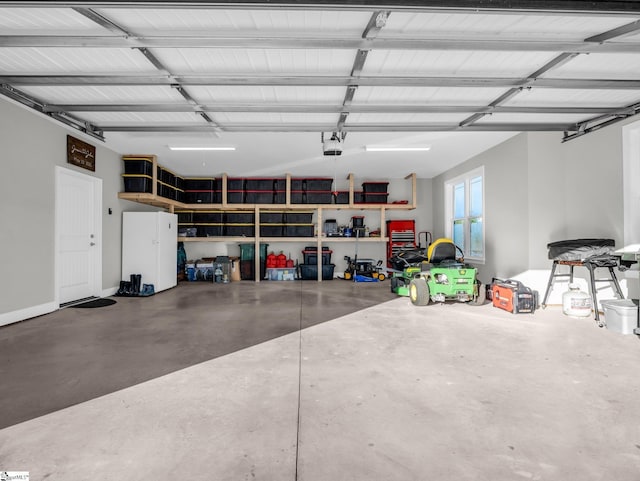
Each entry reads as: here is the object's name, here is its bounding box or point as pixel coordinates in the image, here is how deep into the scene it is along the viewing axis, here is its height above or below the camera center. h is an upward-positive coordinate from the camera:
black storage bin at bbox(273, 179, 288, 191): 8.34 +1.48
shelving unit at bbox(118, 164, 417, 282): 8.20 +0.86
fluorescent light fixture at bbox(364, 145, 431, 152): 6.05 +1.76
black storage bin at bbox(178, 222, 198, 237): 8.31 +0.31
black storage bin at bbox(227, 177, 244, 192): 8.36 +1.49
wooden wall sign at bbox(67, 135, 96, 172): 5.08 +1.45
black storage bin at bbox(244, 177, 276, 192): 8.32 +1.48
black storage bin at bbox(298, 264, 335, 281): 8.60 -0.78
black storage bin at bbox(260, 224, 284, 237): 8.49 +0.30
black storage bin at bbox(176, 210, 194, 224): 8.52 +0.65
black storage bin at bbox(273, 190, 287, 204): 8.34 +1.15
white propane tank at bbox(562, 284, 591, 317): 4.32 -0.83
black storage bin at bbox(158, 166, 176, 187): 7.08 +1.48
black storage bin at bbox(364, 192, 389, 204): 8.55 +1.14
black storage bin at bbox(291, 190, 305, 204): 8.34 +1.14
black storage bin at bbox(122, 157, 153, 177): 6.54 +1.54
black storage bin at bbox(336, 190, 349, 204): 8.46 +1.13
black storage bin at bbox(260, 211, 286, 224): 8.50 +0.62
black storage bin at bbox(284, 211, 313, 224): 8.52 +0.62
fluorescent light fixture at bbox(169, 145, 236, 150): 5.97 +1.72
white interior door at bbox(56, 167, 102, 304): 5.07 +0.12
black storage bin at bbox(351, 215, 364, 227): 8.75 +0.56
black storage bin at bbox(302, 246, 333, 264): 8.68 -0.33
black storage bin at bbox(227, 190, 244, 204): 8.31 +1.16
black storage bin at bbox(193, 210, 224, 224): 8.47 +0.64
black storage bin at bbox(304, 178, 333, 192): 8.30 +1.47
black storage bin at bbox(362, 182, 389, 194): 8.49 +1.43
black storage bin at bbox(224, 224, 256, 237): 8.54 +0.31
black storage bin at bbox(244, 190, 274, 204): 8.32 +1.14
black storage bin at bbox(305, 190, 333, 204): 8.31 +1.14
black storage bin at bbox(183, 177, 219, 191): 8.34 +1.50
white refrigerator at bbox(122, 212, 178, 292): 6.52 -0.06
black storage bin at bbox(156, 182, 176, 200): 6.98 +1.15
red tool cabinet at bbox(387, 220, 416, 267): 8.73 +0.18
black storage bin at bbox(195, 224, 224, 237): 8.50 +0.28
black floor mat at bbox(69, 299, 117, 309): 5.19 -1.02
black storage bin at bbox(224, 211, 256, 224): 8.53 +0.65
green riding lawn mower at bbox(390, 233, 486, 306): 5.09 -0.62
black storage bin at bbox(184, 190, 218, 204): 8.32 +1.15
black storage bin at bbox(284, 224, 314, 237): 8.52 +0.31
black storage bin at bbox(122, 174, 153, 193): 6.51 +1.19
